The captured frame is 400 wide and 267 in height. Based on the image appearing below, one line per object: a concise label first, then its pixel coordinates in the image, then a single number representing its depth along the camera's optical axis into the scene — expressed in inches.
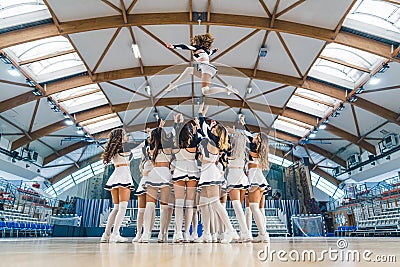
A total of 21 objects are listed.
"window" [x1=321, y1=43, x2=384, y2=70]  340.5
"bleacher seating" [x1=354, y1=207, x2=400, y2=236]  415.5
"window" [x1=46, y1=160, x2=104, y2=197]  597.2
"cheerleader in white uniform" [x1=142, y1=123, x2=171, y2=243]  132.0
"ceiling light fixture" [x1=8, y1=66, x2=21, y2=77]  328.1
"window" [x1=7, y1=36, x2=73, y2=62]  330.0
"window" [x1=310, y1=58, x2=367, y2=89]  381.1
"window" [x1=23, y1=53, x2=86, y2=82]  369.7
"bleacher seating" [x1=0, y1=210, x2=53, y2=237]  339.8
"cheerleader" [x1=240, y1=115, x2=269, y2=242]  146.3
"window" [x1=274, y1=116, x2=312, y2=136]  523.7
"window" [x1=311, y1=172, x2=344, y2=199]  747.9
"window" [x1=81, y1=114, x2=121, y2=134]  523.2
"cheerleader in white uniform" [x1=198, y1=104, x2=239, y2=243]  101.6
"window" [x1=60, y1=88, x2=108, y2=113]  467.8
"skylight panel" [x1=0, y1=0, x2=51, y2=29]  280.1
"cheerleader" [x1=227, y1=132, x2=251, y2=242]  110.8
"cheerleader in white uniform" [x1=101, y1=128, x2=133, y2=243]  151.7
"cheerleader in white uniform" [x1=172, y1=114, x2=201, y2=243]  106.8
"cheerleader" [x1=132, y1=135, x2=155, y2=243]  145.8
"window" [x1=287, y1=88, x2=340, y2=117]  451.7
